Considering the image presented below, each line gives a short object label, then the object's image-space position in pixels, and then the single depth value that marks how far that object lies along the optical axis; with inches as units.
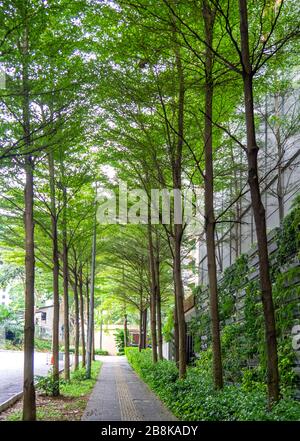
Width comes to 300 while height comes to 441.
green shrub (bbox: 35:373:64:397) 498.6
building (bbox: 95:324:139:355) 2502.5
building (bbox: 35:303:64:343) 2607.5
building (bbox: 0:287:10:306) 5045.3
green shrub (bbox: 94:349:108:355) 2284.4
